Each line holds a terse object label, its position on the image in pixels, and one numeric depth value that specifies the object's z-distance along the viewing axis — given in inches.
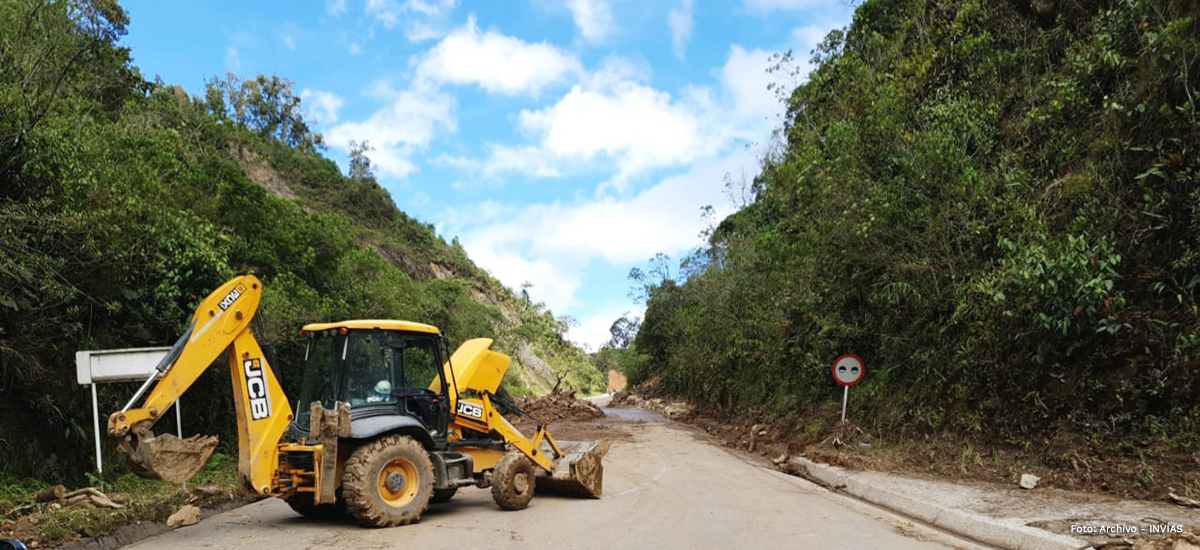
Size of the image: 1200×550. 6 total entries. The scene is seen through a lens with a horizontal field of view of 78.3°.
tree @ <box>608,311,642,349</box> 2566.9
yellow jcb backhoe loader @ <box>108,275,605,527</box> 280.5
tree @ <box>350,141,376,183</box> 2308.1
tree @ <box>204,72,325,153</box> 2118.5
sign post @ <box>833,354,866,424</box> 596.4
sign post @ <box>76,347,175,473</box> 364.8
